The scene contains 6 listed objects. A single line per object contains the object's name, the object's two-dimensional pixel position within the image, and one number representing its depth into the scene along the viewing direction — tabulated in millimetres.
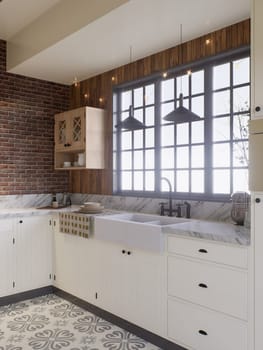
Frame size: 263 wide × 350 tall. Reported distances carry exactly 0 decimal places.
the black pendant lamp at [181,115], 2709
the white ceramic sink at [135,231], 2623
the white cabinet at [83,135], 4082
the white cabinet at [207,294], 2158
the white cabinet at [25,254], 3617
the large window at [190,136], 3037
